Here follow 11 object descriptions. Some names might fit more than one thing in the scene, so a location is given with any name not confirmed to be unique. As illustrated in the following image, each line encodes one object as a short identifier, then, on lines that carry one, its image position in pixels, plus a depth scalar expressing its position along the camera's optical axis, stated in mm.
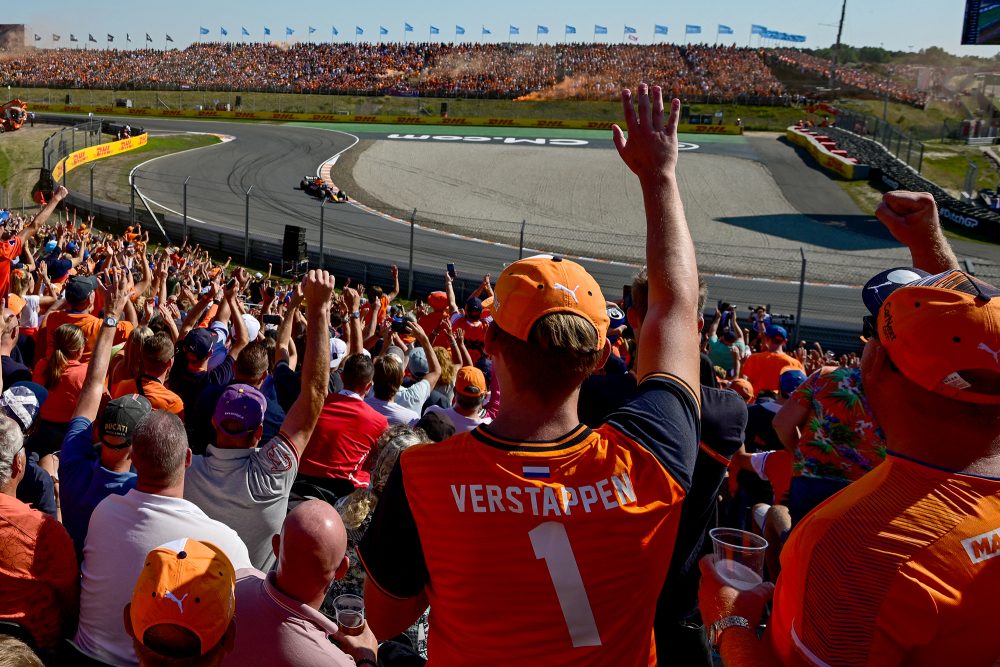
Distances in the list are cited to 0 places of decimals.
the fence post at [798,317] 15865
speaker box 19750
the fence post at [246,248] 23014
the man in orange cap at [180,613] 2223
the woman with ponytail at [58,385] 5211
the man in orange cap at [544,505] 1798
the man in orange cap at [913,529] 1611
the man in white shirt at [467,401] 4918
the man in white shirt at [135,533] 2953
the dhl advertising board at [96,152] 31431
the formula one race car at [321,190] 32156
